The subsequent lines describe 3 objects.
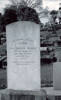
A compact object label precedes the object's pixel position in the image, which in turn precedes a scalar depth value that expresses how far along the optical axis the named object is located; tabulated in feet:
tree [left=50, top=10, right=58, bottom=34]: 108.32
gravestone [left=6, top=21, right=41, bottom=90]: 11.04
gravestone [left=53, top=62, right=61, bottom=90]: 12.64
